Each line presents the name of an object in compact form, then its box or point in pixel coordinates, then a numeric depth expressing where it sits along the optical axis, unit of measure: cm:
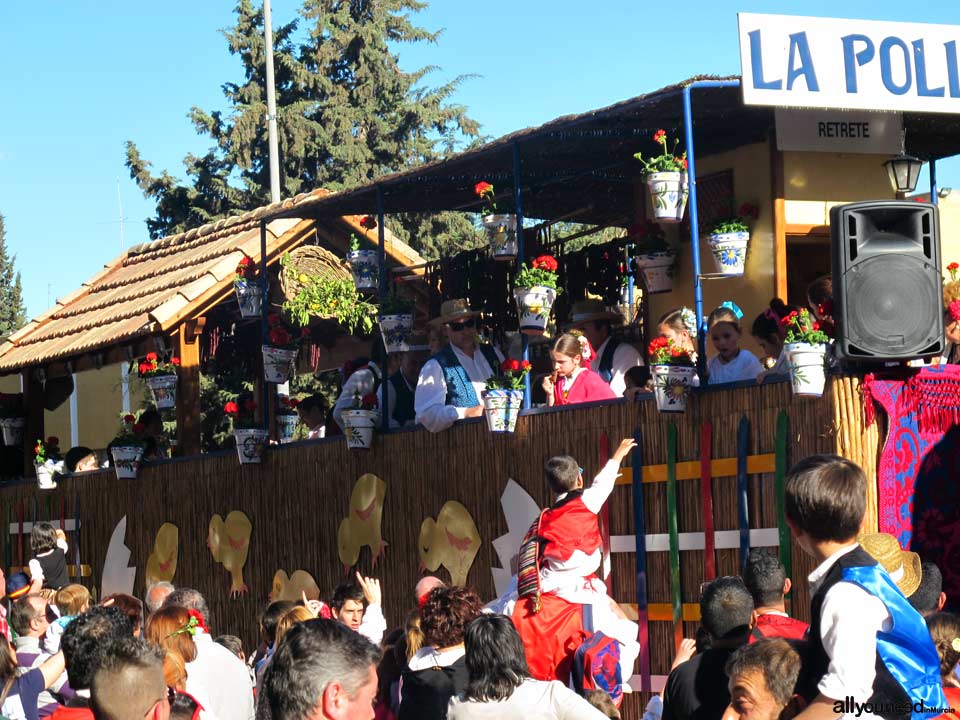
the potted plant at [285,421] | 1549
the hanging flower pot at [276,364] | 1504
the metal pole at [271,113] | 3112
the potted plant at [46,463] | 1845
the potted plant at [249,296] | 1541
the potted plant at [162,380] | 1625
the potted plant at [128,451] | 1673
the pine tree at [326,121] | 3469
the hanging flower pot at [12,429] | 2059
